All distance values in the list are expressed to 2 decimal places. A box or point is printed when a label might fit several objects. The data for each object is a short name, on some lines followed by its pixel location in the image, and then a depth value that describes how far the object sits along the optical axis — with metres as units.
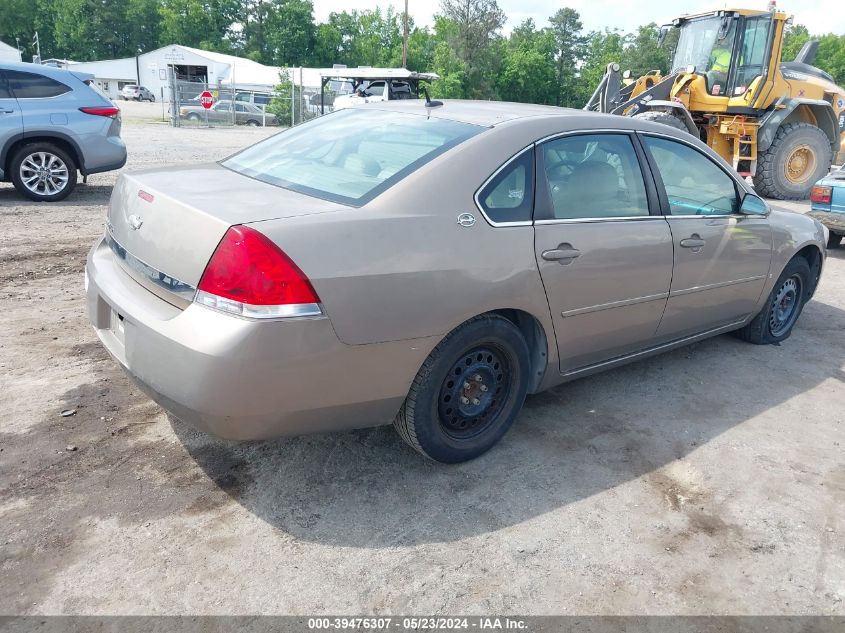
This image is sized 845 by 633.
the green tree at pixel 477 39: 53.97
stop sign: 27.19
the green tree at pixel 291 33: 78.56
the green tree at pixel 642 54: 56.34
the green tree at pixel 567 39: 64.00
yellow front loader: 12.10
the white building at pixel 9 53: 56.85
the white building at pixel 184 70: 56.03
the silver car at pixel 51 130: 8.51
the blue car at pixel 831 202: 8.16
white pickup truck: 24.41
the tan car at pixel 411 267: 2.51
